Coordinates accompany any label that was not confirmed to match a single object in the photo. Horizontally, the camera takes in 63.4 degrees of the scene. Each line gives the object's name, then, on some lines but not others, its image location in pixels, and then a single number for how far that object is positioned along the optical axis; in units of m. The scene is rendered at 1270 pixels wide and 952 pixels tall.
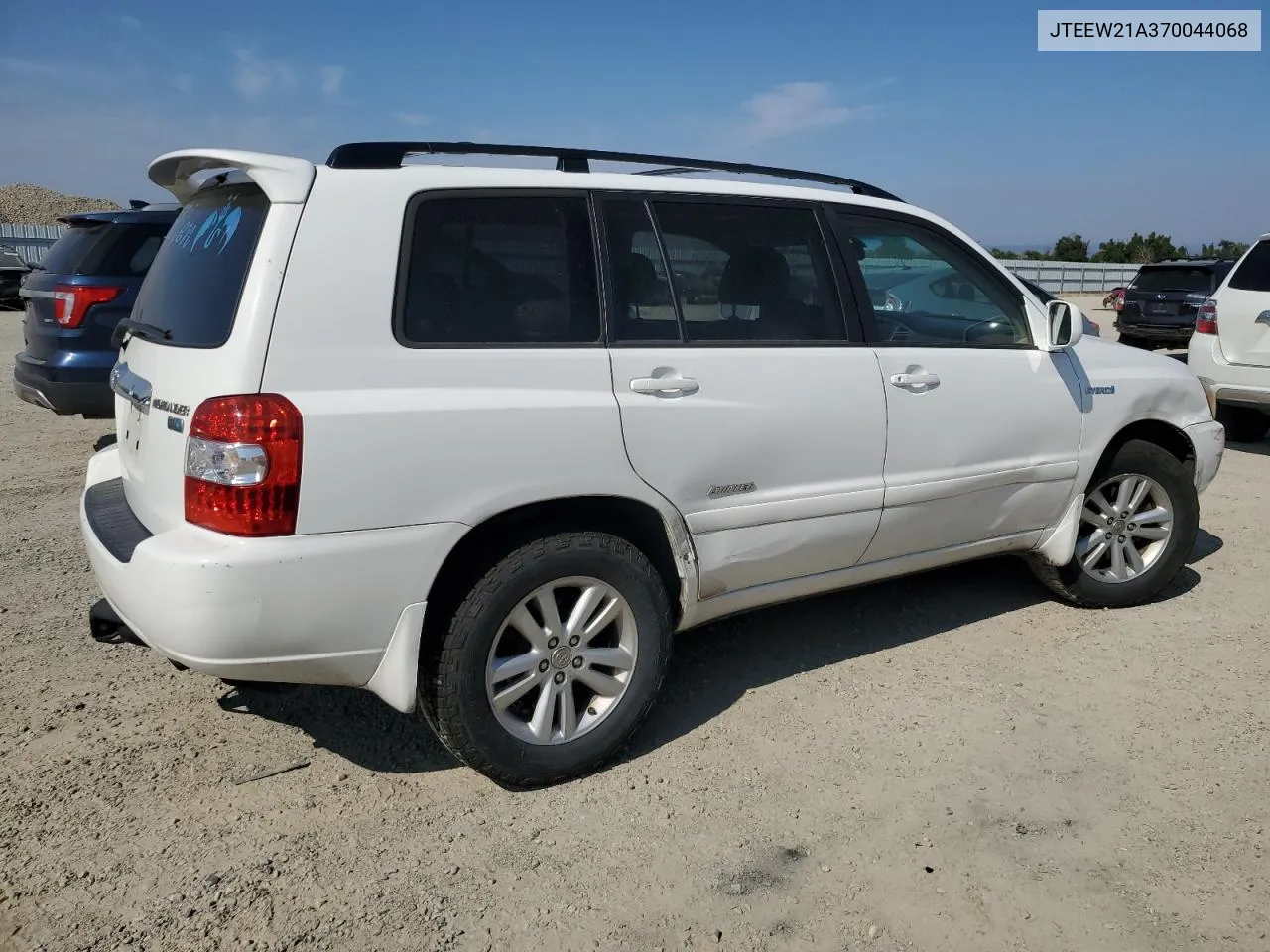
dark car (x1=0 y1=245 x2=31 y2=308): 21.20
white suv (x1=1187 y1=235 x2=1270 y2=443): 7.70
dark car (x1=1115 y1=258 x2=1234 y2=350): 14.77
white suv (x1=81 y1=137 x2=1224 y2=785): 2.63
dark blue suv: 6.67
